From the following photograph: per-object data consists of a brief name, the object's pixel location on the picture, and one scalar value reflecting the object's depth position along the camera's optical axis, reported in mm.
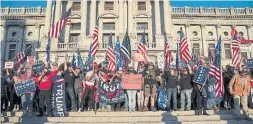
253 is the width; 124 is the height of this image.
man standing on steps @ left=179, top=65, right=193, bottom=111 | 11352
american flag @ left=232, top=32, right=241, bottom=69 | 15742
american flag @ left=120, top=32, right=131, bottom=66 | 16312
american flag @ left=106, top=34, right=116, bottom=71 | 16109
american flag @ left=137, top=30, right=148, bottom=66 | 18664
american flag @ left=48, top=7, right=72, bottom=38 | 18531
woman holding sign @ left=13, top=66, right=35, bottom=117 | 10727
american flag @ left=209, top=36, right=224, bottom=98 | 12023
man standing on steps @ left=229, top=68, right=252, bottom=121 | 10148
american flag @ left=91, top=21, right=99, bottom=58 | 16452
